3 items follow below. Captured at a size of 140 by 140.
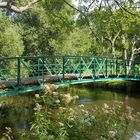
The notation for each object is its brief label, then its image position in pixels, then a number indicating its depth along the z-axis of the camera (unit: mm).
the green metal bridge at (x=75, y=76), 6187
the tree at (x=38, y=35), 14440
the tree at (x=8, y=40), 12345
